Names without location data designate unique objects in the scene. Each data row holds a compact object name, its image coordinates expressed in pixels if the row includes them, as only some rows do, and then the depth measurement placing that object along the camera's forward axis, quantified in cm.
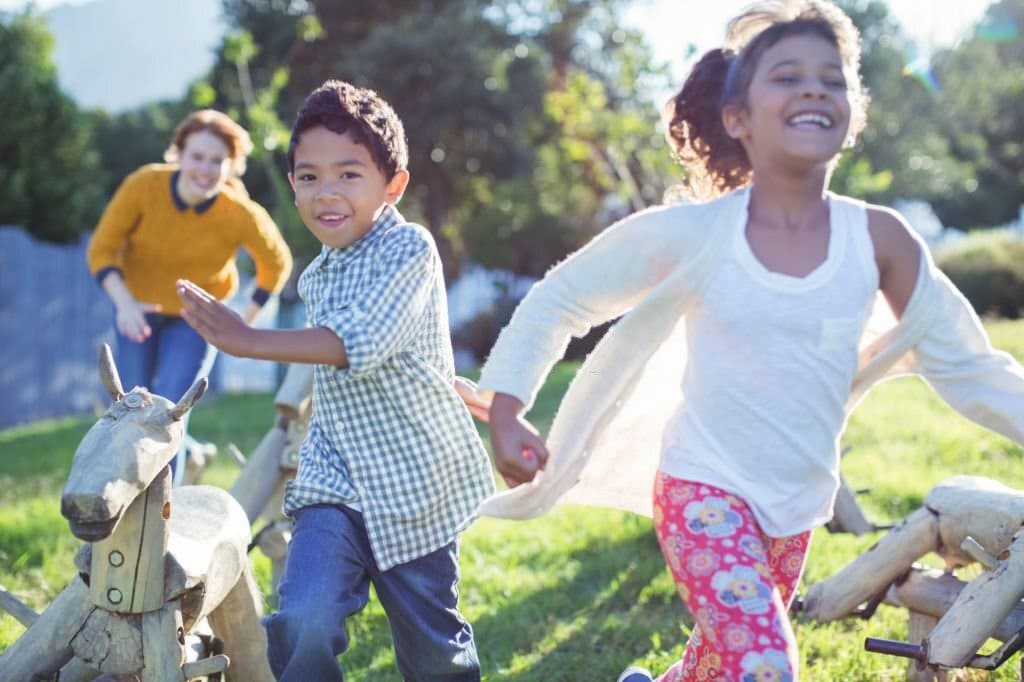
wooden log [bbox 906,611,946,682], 355
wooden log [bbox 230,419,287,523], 499
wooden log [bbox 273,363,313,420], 497
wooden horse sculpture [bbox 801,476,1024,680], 296
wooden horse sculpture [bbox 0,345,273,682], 254
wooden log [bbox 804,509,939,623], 353
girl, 258
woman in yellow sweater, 524
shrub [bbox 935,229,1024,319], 1695
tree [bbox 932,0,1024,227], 3303
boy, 277
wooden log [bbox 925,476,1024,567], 323
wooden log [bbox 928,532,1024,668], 295
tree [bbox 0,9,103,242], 1661
